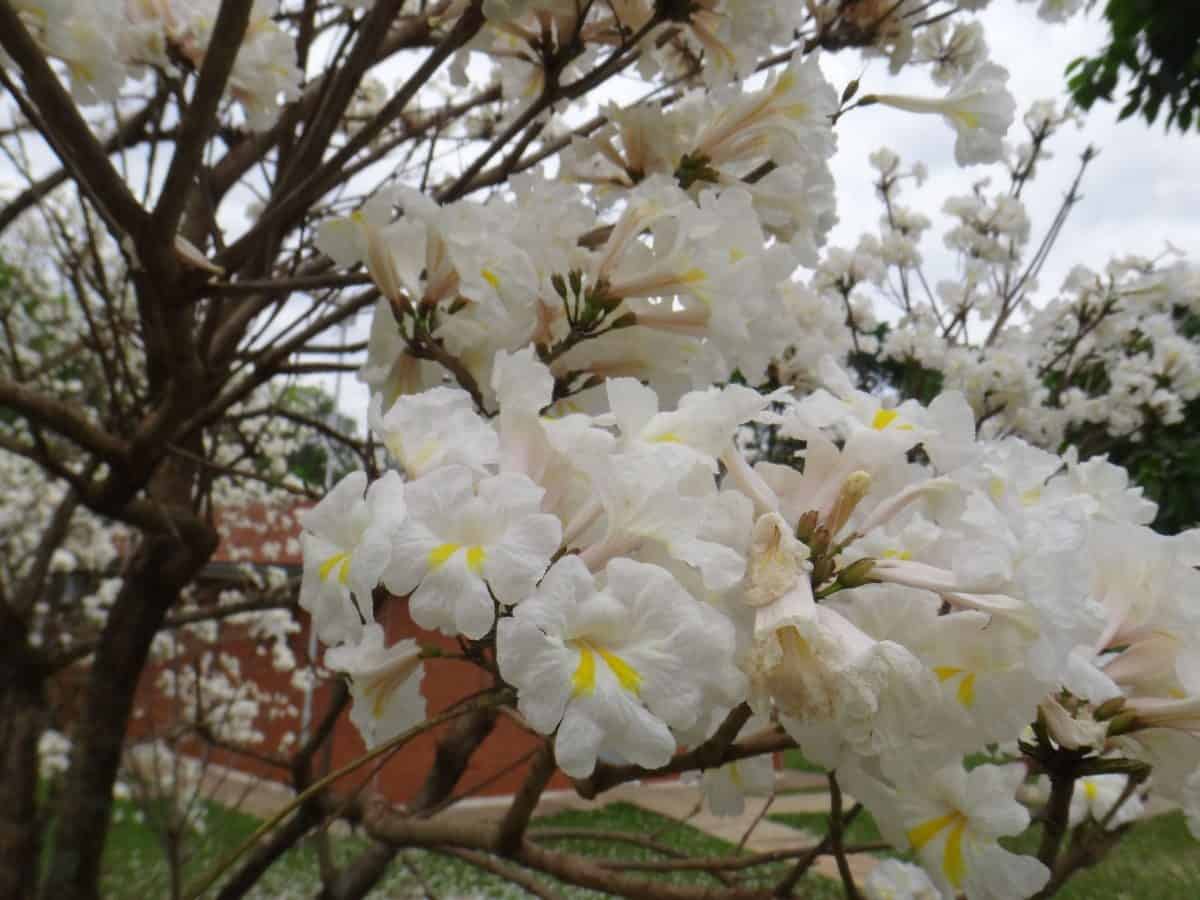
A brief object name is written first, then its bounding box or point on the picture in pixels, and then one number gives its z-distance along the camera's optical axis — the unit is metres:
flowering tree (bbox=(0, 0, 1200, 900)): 0.25
